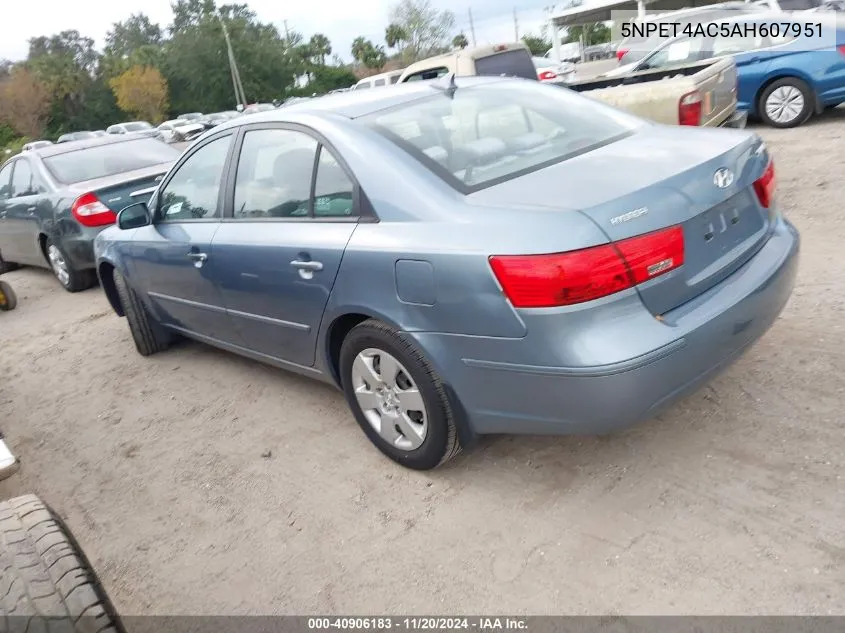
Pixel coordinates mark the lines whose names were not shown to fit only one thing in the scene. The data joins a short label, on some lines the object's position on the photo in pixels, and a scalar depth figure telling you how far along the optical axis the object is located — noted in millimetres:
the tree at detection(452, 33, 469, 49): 68375
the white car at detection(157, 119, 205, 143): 34688
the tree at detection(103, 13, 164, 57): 101688
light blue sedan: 2402
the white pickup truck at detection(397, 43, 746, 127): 5852
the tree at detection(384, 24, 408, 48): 62875
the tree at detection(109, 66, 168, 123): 60719
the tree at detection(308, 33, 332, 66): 78250
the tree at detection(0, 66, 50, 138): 56375
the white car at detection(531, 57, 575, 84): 20472
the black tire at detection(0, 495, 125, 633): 2029
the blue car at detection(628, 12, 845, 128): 8664
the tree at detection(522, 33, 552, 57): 65400
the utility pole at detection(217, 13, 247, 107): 52994
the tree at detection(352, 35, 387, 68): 69062
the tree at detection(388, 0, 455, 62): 61906
